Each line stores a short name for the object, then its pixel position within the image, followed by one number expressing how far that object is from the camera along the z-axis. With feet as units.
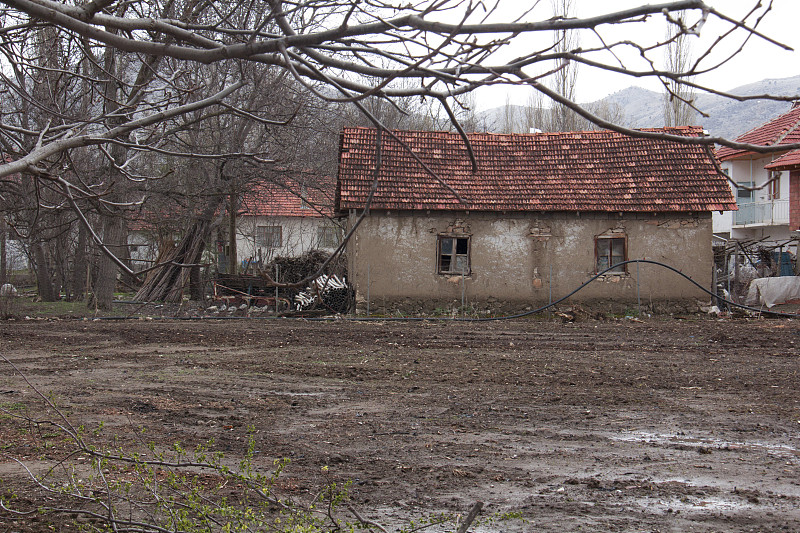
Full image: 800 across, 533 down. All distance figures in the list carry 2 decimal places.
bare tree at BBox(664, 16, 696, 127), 151.33
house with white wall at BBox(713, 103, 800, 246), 118.93
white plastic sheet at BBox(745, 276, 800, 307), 84.23
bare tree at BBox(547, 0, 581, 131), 152.35
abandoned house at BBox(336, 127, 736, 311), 74.38
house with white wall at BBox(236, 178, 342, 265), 139.95
